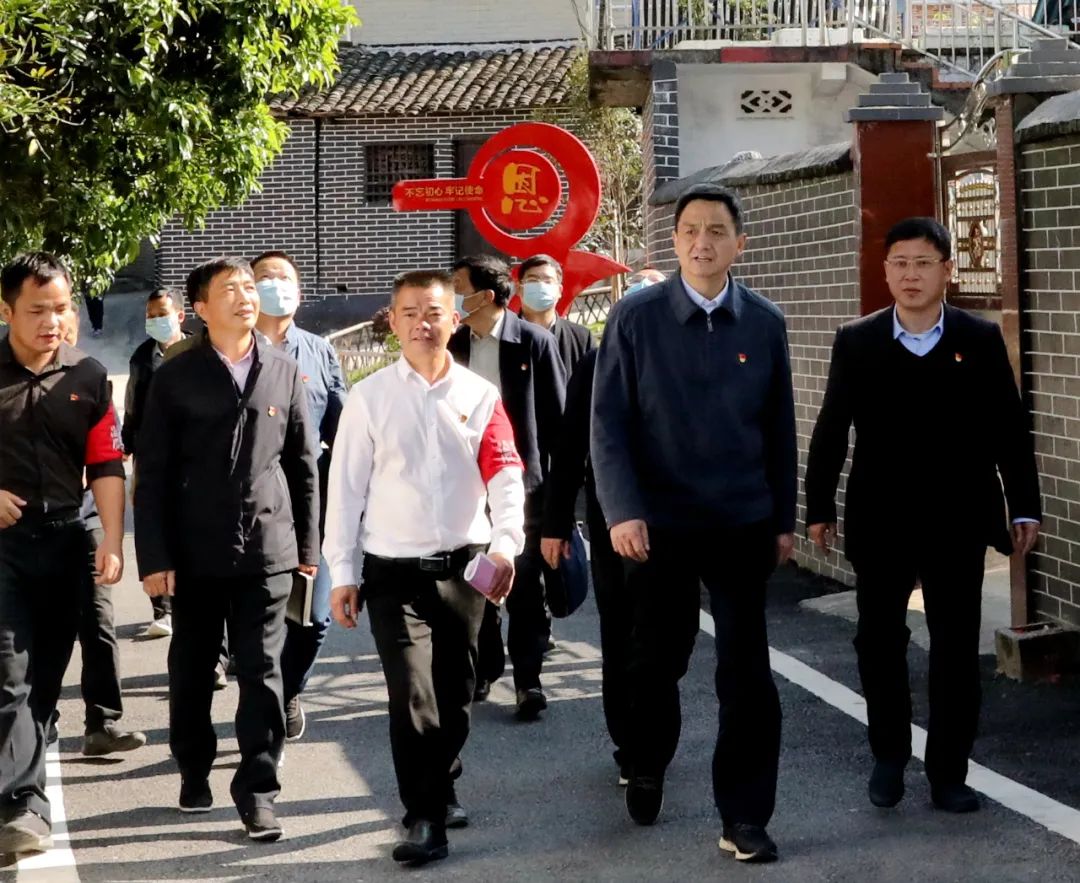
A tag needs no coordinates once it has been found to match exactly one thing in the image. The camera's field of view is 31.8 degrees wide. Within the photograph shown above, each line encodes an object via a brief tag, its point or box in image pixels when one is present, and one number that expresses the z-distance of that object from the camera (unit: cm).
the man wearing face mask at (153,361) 1023
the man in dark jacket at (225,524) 631
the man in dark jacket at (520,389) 807
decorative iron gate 941
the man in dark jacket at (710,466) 581
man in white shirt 591
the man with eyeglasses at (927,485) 624
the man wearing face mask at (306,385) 756
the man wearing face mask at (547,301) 869
